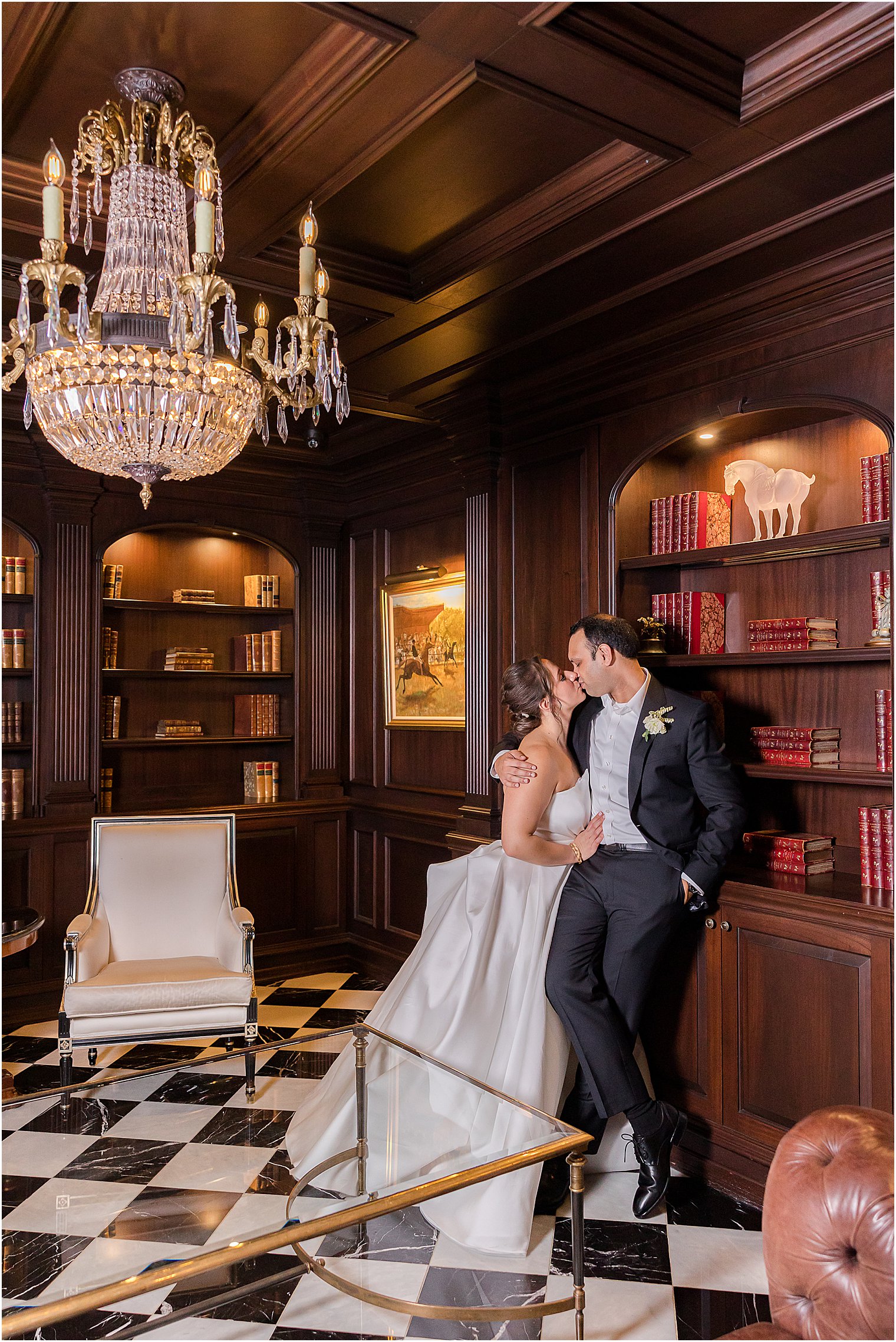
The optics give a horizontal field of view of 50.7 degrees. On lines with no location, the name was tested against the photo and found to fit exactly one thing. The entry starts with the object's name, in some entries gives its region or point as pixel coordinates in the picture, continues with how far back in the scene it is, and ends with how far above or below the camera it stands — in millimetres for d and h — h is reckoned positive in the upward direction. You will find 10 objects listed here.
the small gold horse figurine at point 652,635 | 3711 +214
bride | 3092 -903
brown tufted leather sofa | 1373 -826
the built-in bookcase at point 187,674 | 5770 +119
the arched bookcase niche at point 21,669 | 5141 +136
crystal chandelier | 2172 +864
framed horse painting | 5273 +235
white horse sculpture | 3455 +740
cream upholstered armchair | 3732 -1118
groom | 3080 -625
